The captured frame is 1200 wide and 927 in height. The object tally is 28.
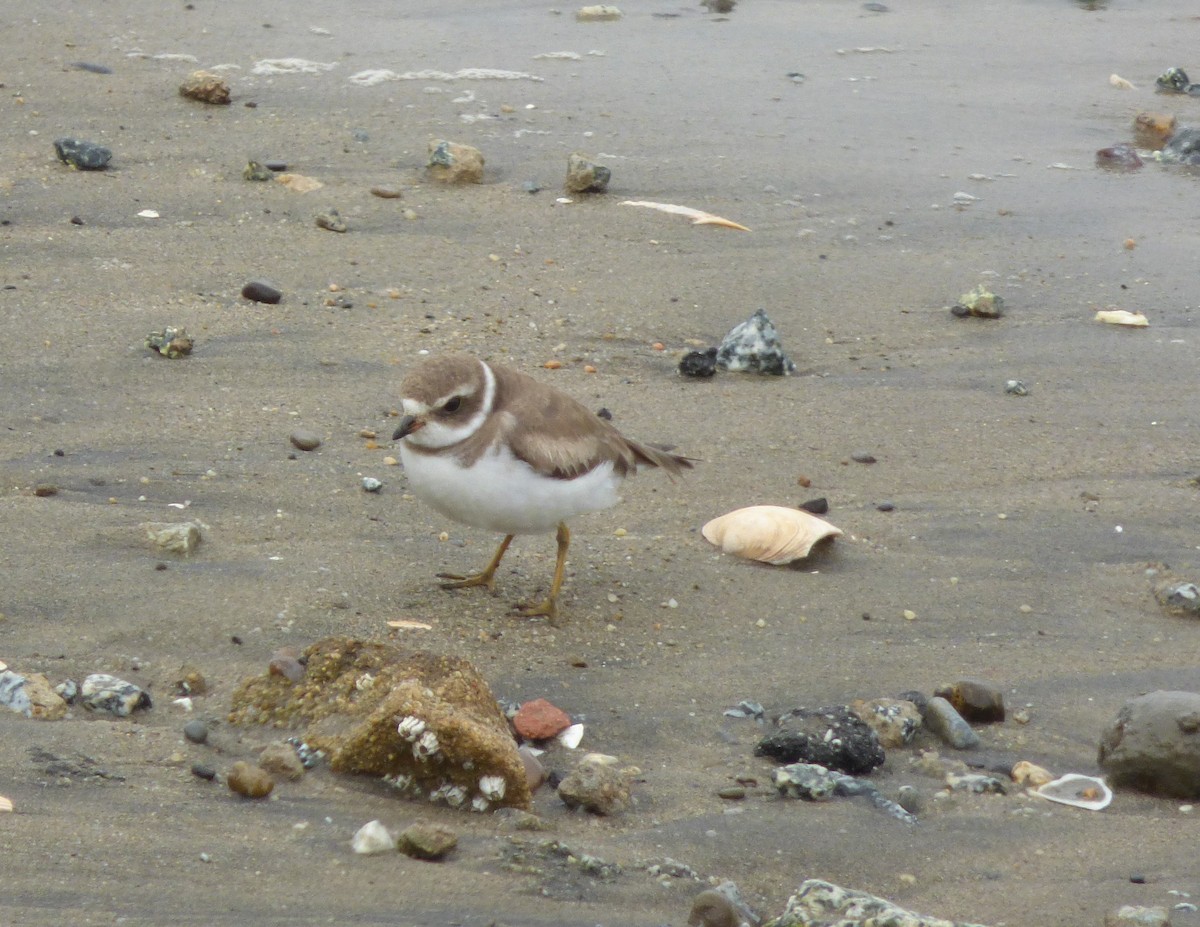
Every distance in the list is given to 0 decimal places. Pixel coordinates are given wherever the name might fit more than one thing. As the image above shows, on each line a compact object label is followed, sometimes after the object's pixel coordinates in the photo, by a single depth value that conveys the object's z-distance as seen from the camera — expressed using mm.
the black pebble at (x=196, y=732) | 6477
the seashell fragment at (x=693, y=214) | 13187
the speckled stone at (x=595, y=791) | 6320
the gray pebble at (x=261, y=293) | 11328
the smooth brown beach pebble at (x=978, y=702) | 7395
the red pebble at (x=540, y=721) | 6996
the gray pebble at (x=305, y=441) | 9680
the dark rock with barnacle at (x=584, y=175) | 13297
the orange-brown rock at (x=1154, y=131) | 15805
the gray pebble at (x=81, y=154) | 12758
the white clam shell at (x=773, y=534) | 8875
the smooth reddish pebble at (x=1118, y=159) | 15094
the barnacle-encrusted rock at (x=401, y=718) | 6199
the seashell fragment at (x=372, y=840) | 5719
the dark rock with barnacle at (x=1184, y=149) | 15281
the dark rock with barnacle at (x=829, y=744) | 6840
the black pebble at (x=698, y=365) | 11109
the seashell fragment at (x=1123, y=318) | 12016
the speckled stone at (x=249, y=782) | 6074
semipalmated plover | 8148
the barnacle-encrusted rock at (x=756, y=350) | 11117
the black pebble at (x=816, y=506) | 9602
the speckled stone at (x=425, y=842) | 5672
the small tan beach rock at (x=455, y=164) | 13383
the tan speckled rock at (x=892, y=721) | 7148
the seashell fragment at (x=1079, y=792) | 6711
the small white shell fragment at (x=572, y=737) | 7012
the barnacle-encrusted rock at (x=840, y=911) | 5293
